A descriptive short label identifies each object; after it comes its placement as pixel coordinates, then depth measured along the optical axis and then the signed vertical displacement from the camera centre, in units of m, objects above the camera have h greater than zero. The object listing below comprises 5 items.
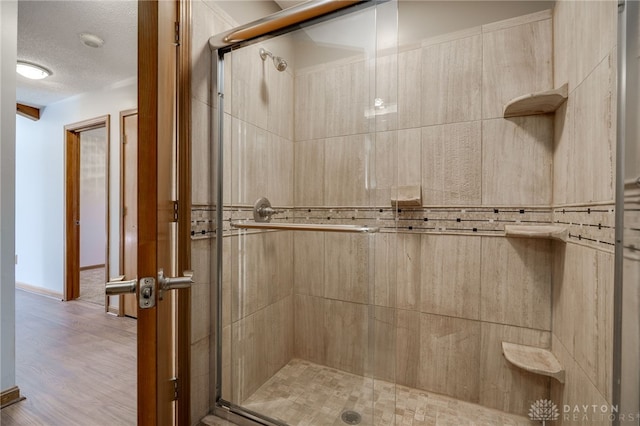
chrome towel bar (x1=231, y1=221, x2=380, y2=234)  1.21 -0.08
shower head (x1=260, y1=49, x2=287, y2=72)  1.32 +0.75
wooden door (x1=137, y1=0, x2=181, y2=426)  0.74 +0.03
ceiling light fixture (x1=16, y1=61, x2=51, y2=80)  2.36 +1.26
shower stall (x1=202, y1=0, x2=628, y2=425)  1.22 -0.04
